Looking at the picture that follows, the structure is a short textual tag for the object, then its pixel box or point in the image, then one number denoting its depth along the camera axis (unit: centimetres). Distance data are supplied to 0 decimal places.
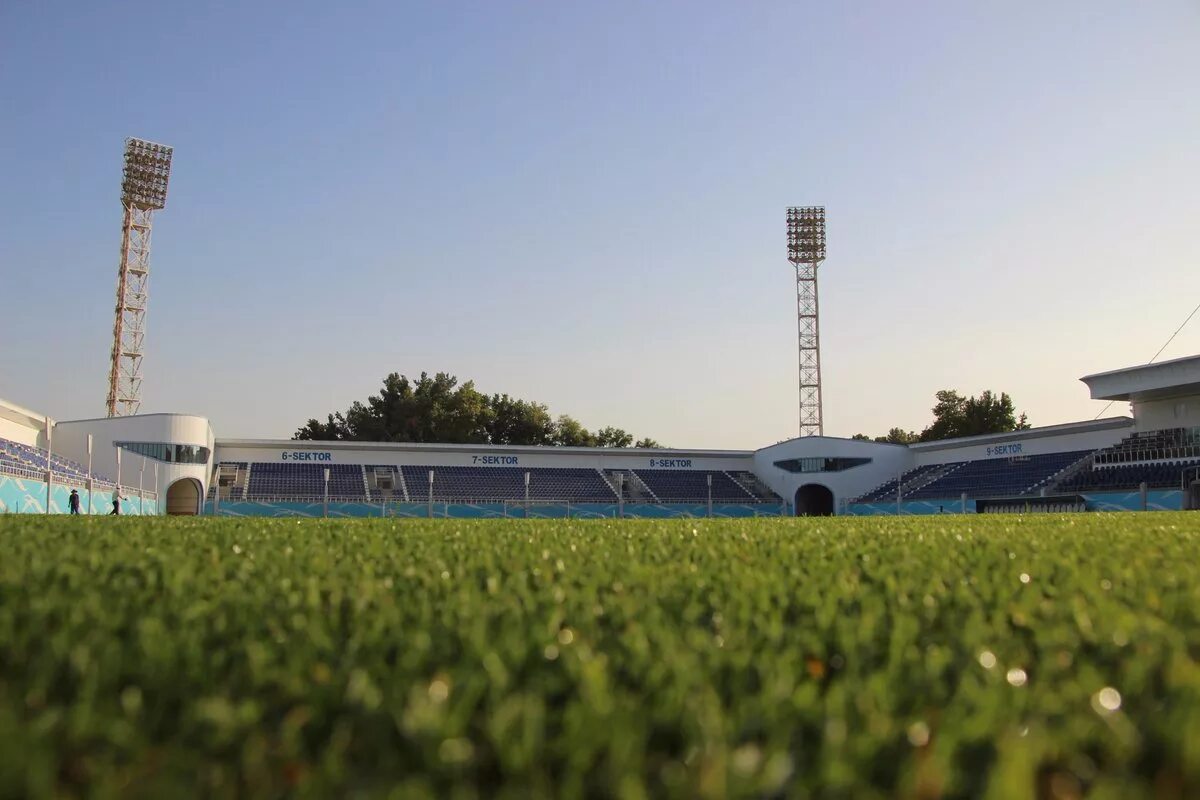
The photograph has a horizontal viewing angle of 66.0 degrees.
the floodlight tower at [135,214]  4741
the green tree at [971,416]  7238
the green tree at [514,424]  7675
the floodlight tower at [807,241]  5991
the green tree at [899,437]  8156
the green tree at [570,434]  7862
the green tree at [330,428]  7556
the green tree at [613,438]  8231
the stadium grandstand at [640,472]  3925
